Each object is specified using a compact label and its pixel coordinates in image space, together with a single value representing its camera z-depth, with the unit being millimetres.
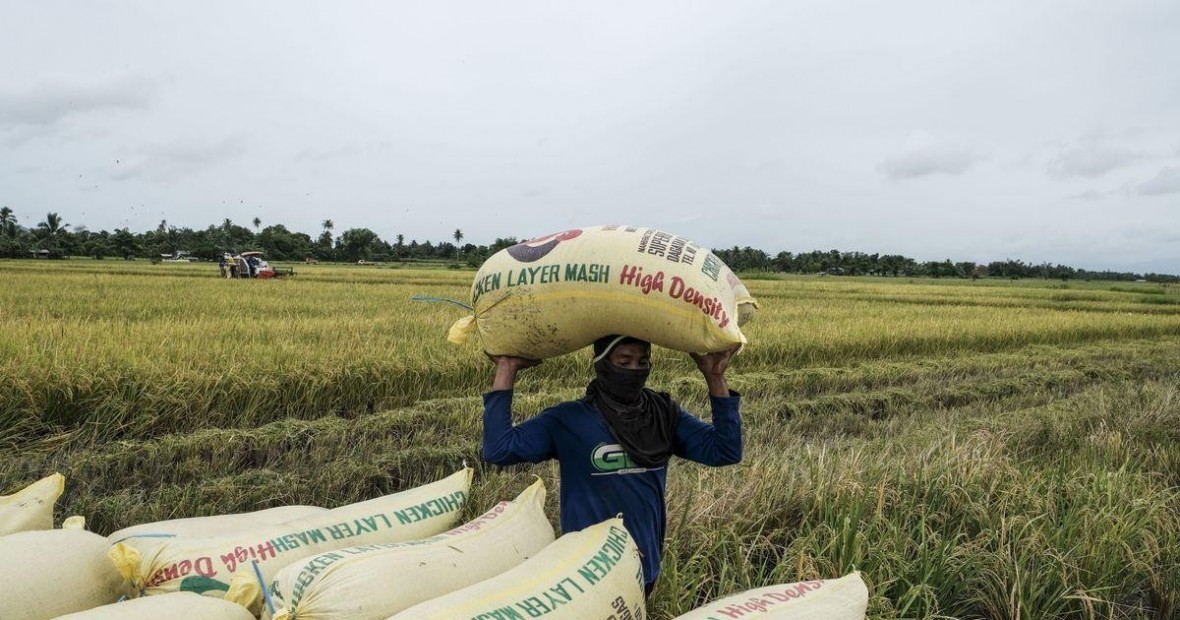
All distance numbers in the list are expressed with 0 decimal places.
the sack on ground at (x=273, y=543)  1805
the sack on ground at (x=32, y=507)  1995
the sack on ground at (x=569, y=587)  1514
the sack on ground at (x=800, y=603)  1724
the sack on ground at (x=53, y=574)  1605
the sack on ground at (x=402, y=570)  1515
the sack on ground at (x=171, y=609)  1463
